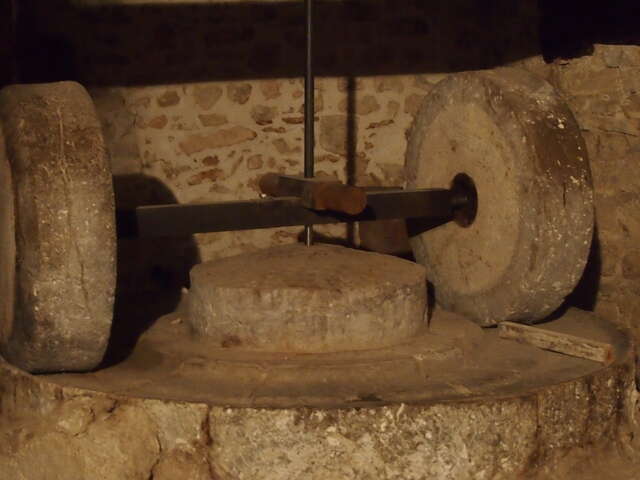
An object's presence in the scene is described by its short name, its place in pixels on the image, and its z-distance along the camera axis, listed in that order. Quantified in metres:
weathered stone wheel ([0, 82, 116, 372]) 3.64
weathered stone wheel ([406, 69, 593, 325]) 4.13
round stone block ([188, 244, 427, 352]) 4.02
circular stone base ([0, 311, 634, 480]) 3.54
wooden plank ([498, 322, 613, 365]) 4.03
